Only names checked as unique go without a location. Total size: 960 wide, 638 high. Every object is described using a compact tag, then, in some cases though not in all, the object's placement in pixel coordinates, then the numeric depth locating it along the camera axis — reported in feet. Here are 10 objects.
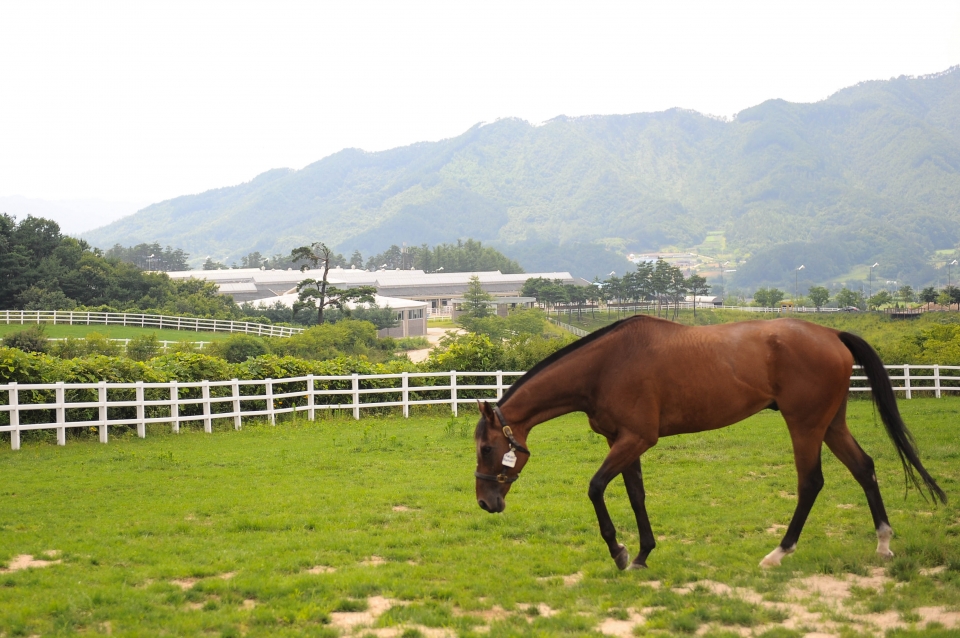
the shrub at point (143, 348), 122.21
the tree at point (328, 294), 215.51
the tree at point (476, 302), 282.52
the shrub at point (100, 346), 112.06
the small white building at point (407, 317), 257.14
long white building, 351.46
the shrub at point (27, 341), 106.63
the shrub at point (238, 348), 134.72
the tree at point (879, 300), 321.87
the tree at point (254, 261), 640.83
